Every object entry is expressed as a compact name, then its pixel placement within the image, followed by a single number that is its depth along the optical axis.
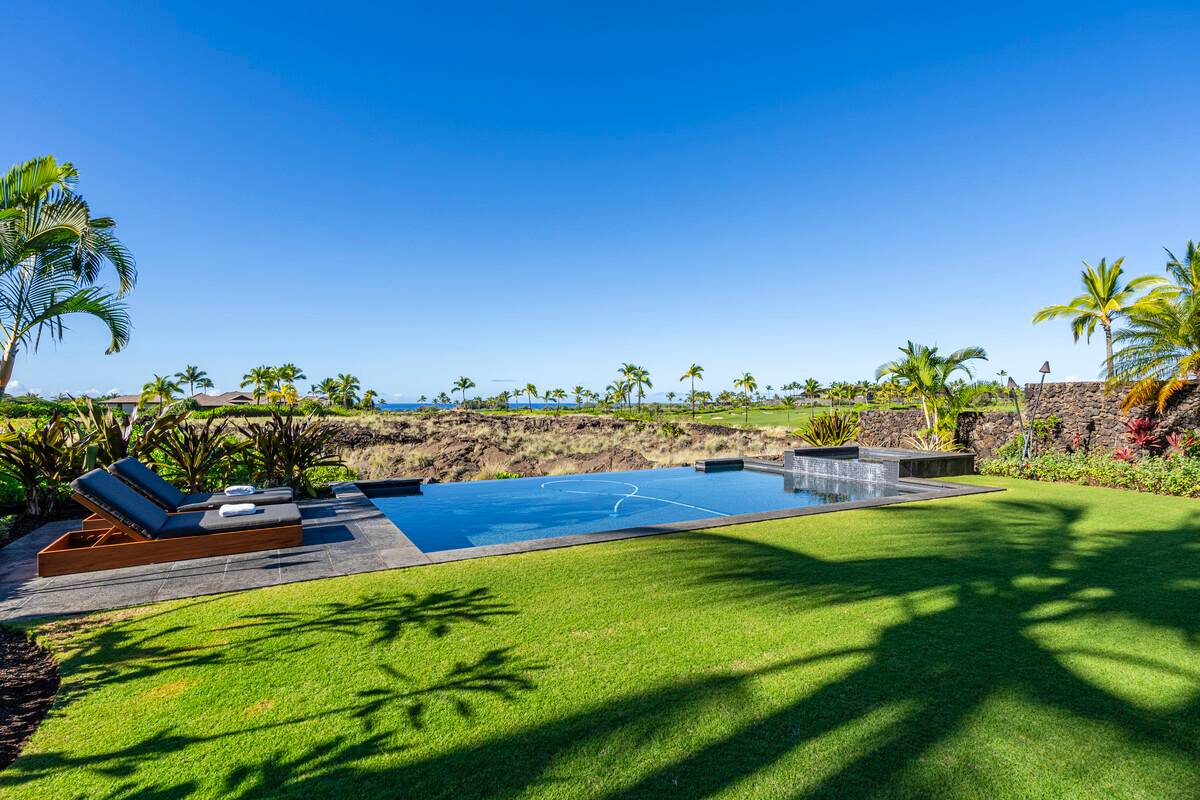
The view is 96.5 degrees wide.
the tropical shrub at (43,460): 6.50
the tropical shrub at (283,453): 8.24
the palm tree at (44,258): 4.09
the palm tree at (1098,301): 20.22
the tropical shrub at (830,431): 15.52
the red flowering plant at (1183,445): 9.43
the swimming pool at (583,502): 7.91
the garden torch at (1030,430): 11.85
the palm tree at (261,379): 57.44
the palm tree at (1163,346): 9.51
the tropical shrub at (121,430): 6.89
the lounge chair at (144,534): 4.67
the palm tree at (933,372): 14.30
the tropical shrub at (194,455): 7.56
